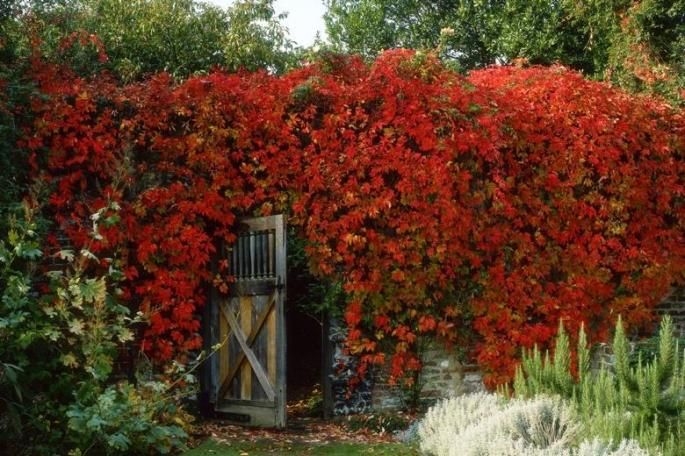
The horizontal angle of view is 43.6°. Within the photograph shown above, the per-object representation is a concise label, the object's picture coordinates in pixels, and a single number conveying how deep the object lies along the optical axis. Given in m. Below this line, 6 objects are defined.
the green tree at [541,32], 14.64
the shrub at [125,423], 6.45
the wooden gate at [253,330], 8.85
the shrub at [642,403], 5.08
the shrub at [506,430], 5.19
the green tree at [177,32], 16.91
